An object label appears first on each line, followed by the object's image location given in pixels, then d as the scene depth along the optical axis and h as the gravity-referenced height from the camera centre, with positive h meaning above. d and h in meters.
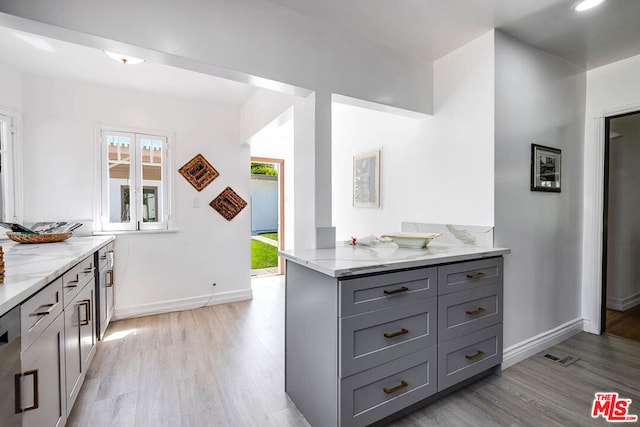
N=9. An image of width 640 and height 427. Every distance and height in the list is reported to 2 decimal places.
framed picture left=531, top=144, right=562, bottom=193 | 2.47 +0.35
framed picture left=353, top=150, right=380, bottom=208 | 3.42 +0.35
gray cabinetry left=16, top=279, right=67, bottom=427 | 1.08 -0.61
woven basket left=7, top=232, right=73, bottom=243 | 2.35 -0.22
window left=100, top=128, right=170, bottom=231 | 3.30 +0.32
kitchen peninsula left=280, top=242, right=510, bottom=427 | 1.46 -0.65
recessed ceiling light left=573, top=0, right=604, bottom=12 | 1.88 +1.30
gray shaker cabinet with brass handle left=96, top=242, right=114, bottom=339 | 2.49 -0.70
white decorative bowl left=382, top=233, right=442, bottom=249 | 2.11 -0.21
